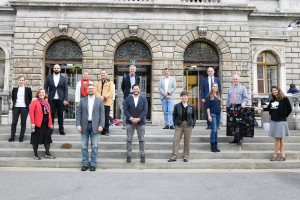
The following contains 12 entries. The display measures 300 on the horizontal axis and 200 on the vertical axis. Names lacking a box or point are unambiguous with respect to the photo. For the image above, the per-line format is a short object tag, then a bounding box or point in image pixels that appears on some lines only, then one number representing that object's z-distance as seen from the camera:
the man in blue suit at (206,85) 8.28
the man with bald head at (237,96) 7.42
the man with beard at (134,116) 6.30
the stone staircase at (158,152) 6.35
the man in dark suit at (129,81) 8.47
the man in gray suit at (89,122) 5.93
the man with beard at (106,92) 7.82
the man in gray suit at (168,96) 8.69
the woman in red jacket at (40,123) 6.50
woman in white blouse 7.59
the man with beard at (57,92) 7.93
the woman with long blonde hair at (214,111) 7.02
